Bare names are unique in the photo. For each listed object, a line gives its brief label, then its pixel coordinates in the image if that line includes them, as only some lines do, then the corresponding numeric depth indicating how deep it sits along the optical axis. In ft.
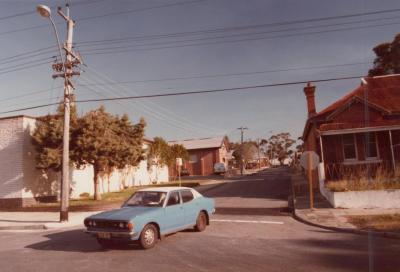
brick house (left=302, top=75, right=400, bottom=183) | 68.13
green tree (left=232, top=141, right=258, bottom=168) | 266.47
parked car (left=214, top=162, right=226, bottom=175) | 192.85
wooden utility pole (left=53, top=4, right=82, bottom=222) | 49.34
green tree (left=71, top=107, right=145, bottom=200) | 67.90
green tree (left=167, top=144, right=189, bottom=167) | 141.64
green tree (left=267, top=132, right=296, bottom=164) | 433.89
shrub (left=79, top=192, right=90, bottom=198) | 82.66
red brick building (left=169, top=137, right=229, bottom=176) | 209.26
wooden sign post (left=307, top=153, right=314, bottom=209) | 49.75
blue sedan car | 29.14
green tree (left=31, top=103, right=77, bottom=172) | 66.39
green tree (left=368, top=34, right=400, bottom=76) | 135.36
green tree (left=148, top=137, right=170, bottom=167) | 127.57
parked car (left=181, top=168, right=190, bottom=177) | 194.81
